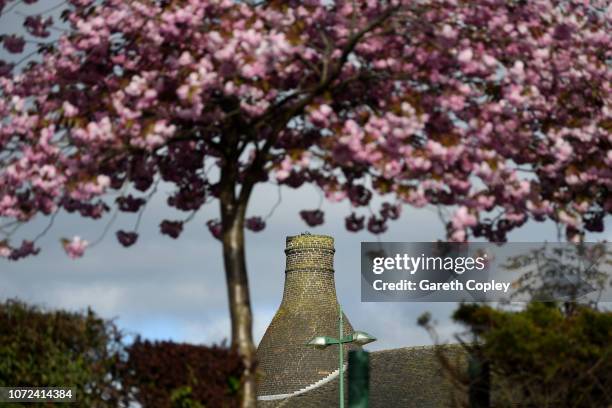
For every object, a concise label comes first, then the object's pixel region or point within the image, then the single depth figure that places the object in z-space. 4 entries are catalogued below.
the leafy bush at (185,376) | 18.03
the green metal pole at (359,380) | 19.61
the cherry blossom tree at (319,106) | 18.59
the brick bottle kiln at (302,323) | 74.43
